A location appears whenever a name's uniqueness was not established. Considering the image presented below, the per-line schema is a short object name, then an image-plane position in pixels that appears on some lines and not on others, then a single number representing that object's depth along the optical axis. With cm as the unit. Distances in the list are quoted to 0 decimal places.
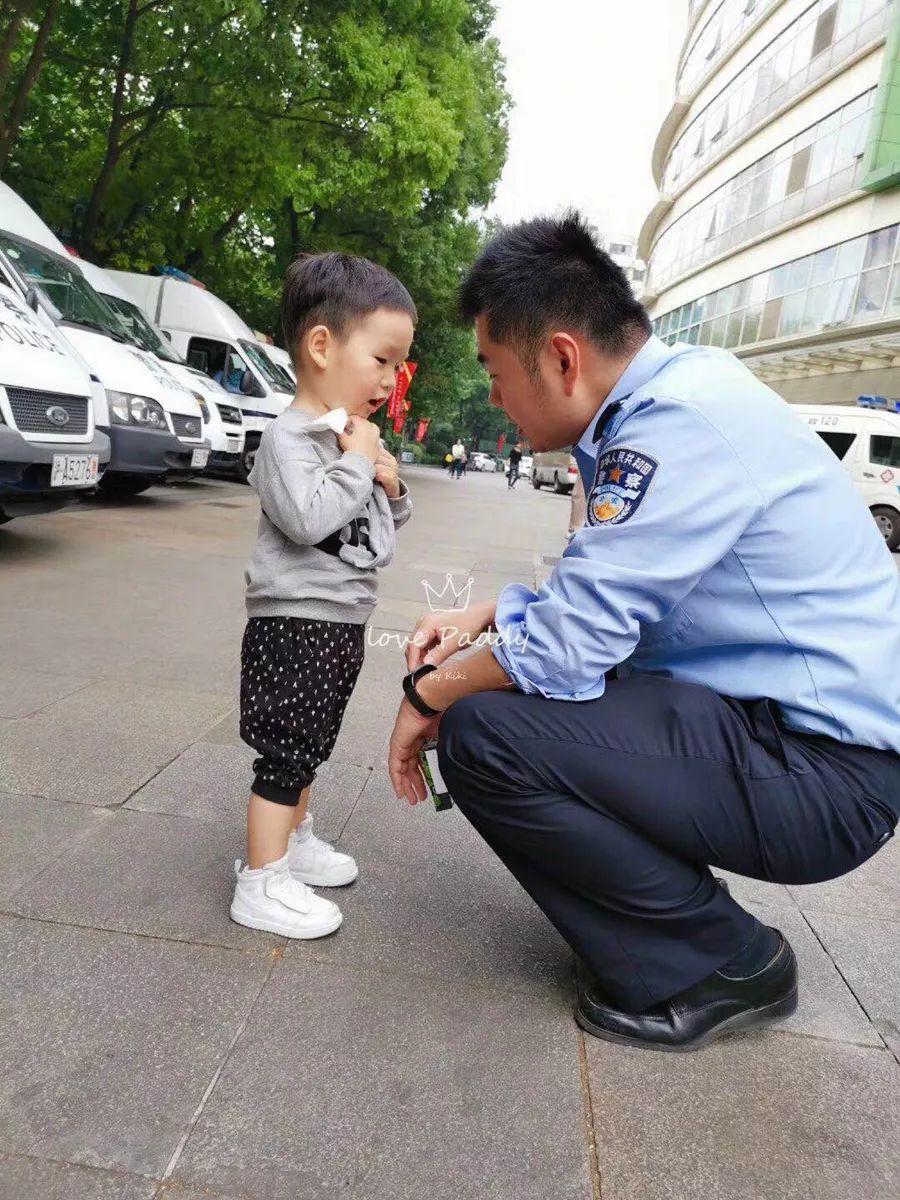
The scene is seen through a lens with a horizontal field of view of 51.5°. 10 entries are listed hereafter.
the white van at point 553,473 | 2920
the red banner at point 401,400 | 2298
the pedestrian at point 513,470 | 3139
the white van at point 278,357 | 1561
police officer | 167
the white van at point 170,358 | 973
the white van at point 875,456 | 1407
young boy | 198
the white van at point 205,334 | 1369
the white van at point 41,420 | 514
